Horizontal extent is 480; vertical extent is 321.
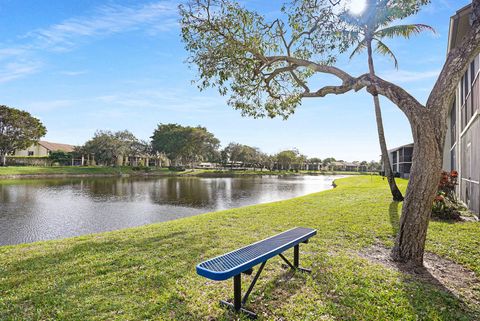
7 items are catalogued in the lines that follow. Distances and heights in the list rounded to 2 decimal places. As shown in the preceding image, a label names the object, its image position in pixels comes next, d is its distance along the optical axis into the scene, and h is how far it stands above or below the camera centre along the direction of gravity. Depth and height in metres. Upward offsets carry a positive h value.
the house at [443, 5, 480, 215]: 8.19 +1.43
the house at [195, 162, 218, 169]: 89.93 +0.03
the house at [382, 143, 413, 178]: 35.88 +1.14
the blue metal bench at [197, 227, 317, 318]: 2.74 -1.05
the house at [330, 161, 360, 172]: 104.76 +0.00
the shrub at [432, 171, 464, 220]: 7.91 -1.04
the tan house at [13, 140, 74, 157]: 61.94 +2.99
